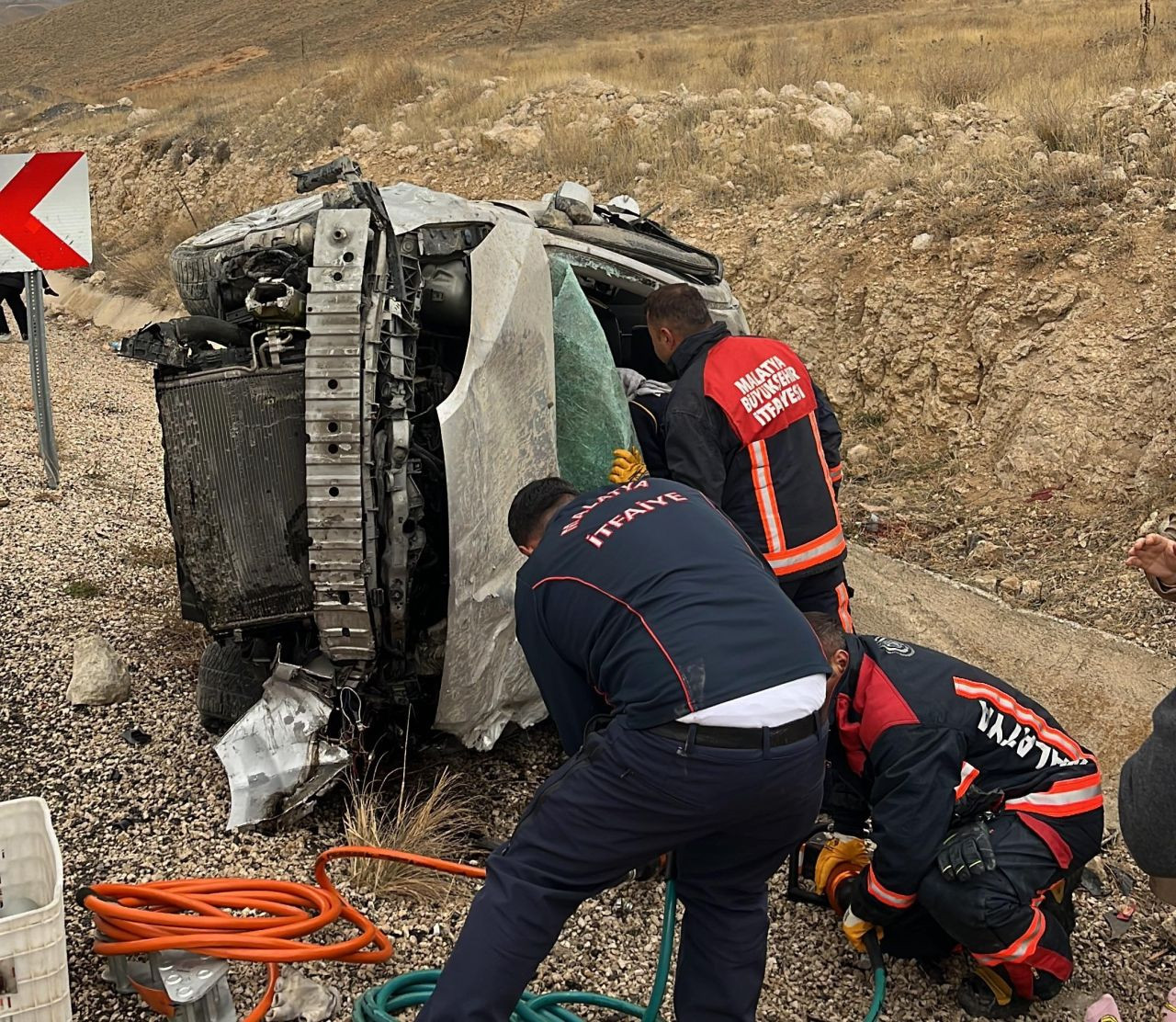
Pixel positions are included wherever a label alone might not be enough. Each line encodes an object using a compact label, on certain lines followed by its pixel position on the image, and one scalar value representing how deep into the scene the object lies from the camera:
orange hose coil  2.90
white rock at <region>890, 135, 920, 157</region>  10.49
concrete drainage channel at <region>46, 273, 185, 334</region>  12.88
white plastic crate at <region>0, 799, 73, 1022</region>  2.41
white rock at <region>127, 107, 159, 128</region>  21.09
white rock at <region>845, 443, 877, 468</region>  8.17
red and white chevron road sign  6.28
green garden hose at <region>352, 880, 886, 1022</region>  3.08
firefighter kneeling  3.23
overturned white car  3.61
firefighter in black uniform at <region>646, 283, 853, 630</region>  4.25
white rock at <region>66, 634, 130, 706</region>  4.35
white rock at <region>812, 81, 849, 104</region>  12.28
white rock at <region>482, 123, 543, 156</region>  13.40
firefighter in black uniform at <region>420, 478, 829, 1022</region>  2.64
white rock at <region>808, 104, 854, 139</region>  11.21
